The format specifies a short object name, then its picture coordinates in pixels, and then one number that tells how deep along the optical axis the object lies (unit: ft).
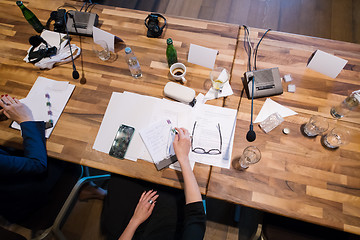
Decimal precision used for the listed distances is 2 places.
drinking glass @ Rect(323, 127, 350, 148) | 4.30
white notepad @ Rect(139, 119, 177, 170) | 4.40
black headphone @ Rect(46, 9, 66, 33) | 5.68
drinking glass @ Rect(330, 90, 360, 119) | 4.51
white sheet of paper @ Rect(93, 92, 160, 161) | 4.59
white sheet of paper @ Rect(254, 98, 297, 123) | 4.64
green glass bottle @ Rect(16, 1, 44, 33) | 5.71
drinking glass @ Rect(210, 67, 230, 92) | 4.87
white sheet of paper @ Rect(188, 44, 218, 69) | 4.84
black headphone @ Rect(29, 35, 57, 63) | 5.42
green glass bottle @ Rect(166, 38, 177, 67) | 4.95
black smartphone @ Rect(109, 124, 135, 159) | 4.51
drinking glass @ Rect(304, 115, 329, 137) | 4.39
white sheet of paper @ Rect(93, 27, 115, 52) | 5.24
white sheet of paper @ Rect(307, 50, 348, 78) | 4.60
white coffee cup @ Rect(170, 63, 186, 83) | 4.93
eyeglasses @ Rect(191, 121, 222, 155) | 4.42
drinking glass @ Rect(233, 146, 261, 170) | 4.25
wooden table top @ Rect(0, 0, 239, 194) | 4.53
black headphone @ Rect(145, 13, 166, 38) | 5.41
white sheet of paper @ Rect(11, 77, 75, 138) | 4.91
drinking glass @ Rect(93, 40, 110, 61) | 5.42
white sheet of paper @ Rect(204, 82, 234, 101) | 4.88
